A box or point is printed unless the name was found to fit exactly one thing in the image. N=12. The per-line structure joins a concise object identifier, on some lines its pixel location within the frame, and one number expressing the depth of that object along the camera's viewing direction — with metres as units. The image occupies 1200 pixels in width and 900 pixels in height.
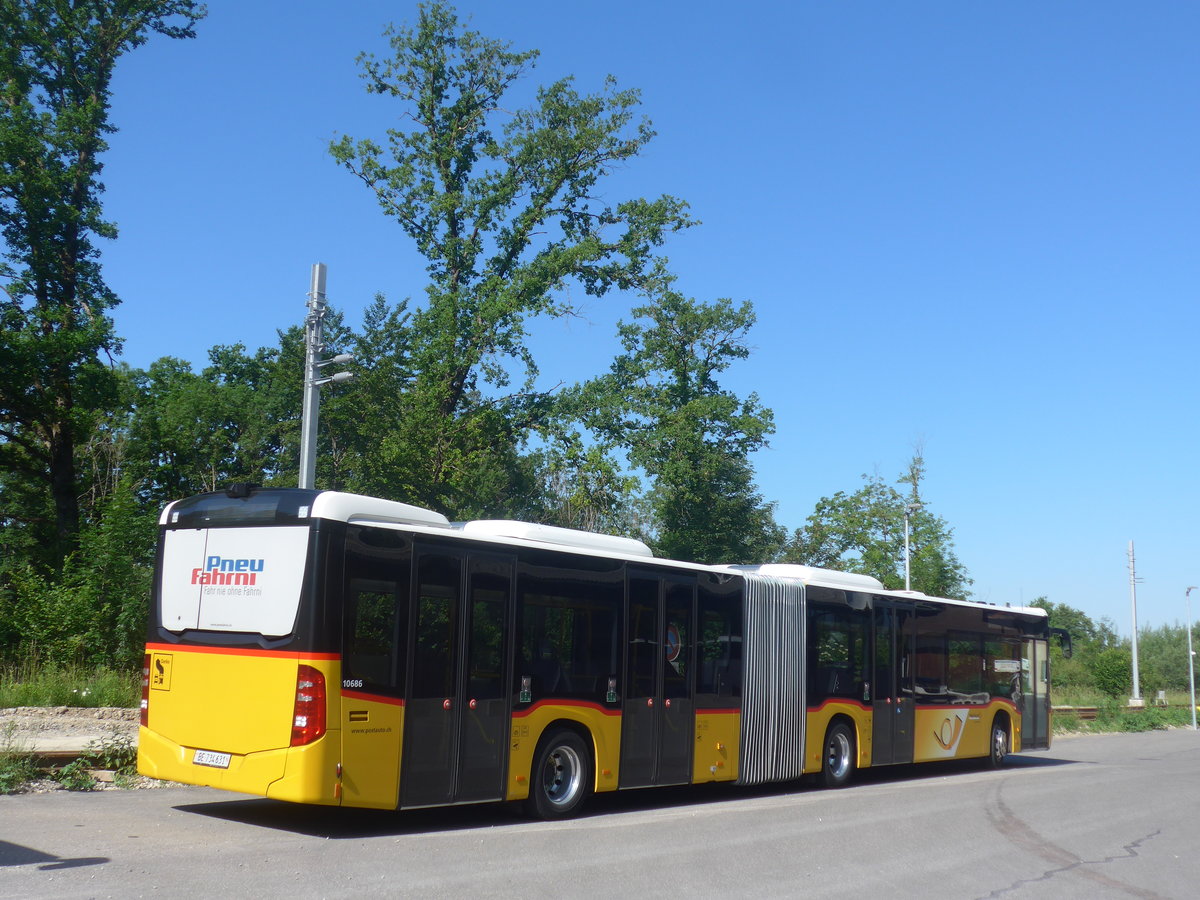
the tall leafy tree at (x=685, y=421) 36.16
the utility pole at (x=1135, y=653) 53.00
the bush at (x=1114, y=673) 63.06
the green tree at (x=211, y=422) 43.22
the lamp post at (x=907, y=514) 40.10
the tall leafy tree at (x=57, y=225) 31.89
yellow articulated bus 10.17
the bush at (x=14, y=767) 11.77
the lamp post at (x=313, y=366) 18.06
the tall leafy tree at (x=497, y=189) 35.34
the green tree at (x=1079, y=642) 72.31
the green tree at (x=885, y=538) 51.38
